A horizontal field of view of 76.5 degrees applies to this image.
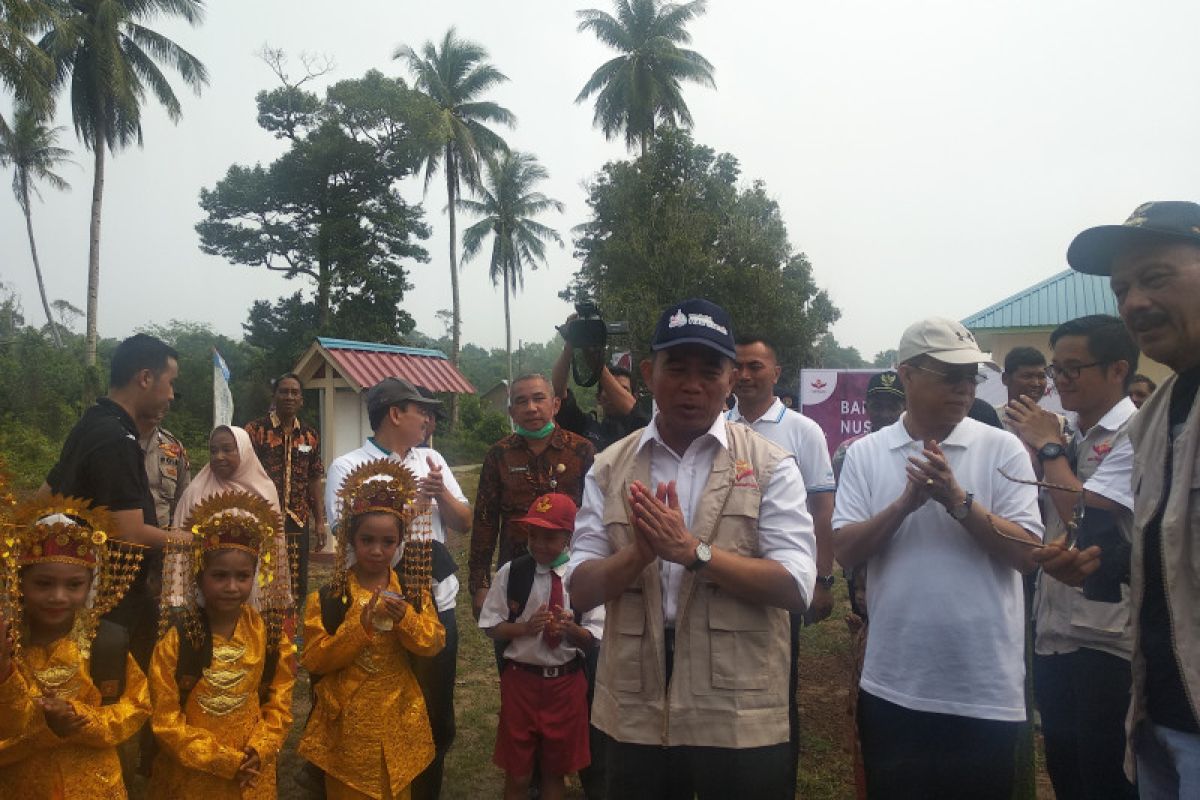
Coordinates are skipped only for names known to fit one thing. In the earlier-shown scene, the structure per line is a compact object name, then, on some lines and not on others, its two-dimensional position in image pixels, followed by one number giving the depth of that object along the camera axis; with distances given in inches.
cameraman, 170.7
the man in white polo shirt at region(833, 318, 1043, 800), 96.0
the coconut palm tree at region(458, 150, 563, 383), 1523.1
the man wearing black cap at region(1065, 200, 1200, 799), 65.6
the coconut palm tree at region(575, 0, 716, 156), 1098.7
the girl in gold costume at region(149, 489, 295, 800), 111.7
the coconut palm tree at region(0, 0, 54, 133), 662.5
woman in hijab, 193.2
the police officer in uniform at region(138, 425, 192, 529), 165.8
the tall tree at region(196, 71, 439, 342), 1049.5
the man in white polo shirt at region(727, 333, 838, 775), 142.6
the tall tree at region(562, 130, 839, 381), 819.4
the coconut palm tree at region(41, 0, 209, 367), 892.6
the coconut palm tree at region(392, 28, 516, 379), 1179.9
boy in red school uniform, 137.5
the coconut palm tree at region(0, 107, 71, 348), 1305.4
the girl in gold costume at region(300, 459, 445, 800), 123.2
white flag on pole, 240.1
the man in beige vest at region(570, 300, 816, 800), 79.4
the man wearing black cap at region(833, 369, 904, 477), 207.2
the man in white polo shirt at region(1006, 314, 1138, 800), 93.6
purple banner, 331.6
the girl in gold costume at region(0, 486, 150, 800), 101.0
